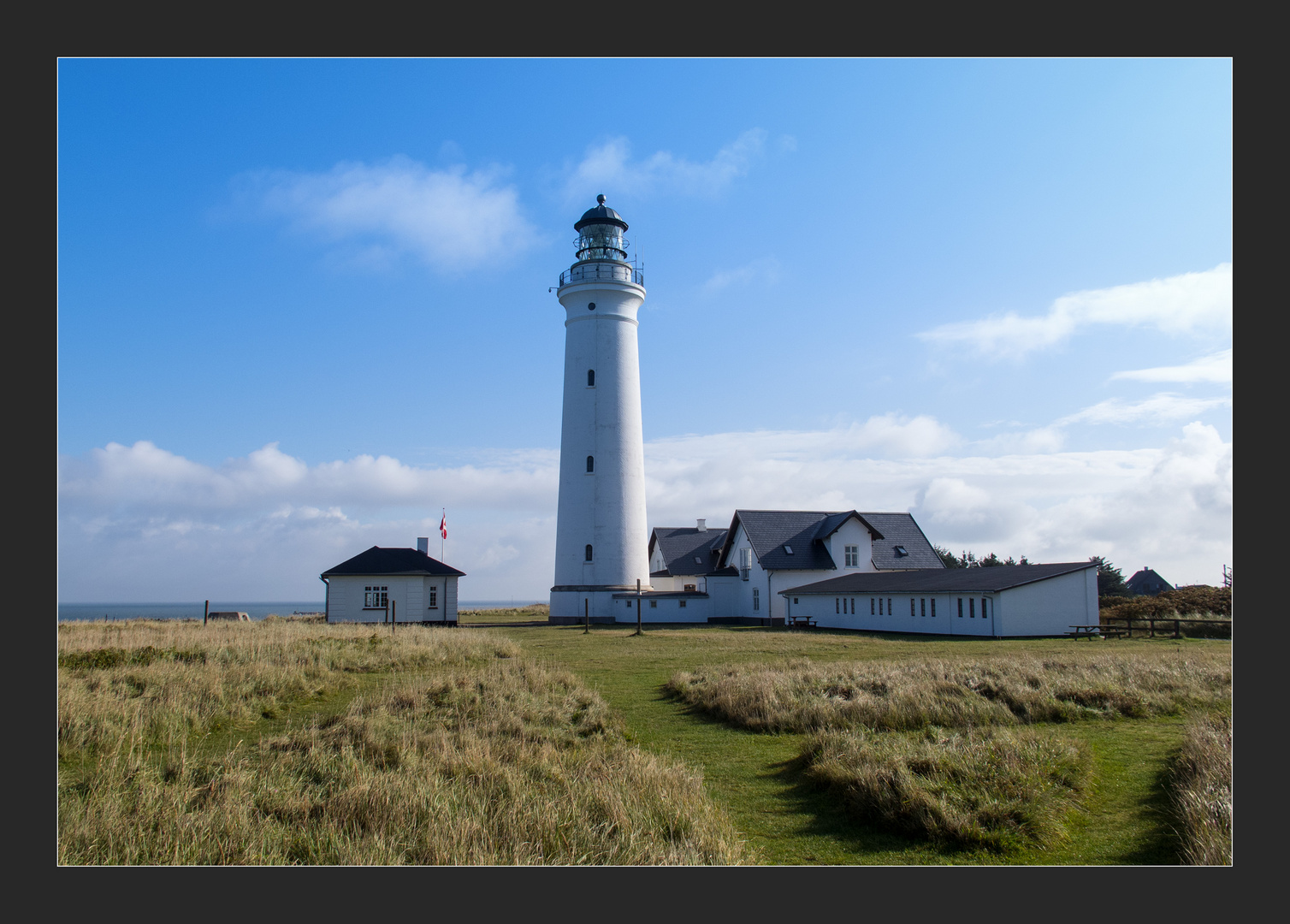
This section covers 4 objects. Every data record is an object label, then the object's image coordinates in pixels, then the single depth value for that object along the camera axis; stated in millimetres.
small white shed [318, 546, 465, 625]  40969
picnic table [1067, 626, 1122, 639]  31384
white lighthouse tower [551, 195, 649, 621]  43281
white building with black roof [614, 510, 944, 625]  45438
